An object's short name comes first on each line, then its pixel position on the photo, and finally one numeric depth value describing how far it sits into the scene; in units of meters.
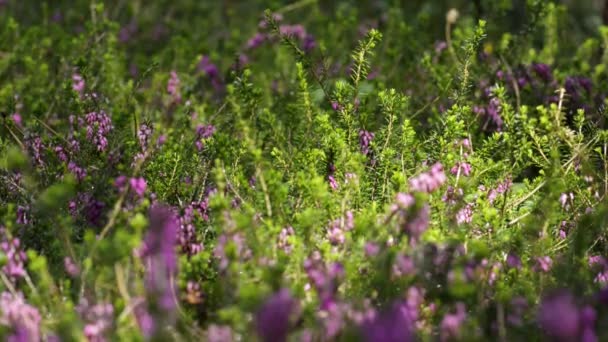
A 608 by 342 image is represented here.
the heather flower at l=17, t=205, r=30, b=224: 6.20
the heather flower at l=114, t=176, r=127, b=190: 5.92
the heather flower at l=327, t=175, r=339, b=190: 6.71
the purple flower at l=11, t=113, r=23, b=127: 8.32
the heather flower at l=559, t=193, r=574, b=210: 6.27
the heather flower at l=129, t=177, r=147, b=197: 5.92
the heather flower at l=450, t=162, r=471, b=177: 6.77
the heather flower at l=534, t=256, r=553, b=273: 5.55
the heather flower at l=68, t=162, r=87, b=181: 6.70
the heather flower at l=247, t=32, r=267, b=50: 11.68
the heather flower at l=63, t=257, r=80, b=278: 5.28
